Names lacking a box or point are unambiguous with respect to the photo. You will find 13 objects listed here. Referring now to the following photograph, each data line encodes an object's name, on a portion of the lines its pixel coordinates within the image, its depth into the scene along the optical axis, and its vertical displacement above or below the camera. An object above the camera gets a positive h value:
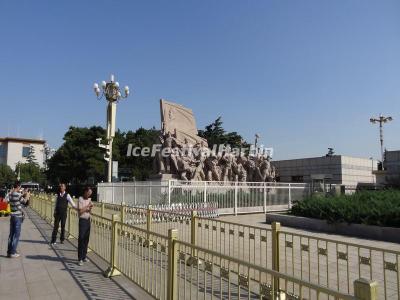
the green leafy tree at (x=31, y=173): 80.00 +2.00
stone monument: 23.72 +1.63
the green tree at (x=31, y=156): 95.89 +6.68
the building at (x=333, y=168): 42.66 +1.72
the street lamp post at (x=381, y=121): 39.53 +6.52
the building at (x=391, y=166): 33.42 +1.63
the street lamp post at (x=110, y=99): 26.02 +5.77
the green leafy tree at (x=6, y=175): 76.25 +1.51
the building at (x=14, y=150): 102.56 +8.79
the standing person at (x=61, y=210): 10.32 -0.78
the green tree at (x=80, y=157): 44.53 +3.10
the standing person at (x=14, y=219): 8.34 -0.81
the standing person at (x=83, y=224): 7.80 -0.88
